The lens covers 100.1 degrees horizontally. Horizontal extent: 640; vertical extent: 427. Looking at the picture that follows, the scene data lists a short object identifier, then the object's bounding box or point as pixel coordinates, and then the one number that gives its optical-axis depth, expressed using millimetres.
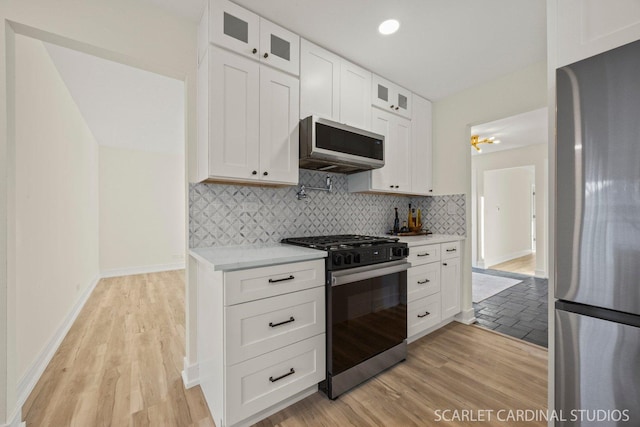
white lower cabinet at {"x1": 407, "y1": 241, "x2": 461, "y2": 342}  2400
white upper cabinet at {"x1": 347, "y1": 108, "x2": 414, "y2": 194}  2615
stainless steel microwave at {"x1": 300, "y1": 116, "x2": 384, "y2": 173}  1972
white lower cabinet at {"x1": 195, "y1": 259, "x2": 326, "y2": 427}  1399
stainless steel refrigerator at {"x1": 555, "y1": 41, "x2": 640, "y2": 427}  874
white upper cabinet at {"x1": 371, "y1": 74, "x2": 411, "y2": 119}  2609
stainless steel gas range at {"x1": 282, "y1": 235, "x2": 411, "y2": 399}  1736
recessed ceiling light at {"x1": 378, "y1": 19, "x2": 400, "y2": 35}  1944
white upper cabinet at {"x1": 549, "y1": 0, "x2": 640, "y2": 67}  944
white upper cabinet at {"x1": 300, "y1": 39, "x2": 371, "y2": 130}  2111
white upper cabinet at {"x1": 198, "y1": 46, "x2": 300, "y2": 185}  1711
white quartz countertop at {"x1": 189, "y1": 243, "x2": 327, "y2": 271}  1408
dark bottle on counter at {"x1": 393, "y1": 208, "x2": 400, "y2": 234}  3160
